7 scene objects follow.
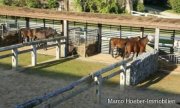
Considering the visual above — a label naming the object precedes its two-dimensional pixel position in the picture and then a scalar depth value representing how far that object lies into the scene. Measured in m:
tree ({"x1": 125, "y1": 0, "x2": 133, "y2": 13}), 44.22
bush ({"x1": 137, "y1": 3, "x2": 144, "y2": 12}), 46.59
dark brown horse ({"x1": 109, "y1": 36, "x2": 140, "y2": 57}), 19.16
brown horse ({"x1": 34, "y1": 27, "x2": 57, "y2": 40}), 22.08
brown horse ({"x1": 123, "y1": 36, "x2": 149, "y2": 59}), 18.69
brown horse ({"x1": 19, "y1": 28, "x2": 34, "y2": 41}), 22.50
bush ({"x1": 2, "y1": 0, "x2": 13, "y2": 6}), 44.10
